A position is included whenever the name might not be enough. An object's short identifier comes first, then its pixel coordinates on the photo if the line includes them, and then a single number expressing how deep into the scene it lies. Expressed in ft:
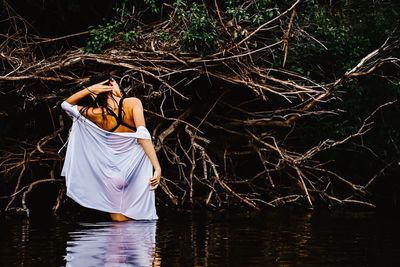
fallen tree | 41.01
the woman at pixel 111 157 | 33.32
